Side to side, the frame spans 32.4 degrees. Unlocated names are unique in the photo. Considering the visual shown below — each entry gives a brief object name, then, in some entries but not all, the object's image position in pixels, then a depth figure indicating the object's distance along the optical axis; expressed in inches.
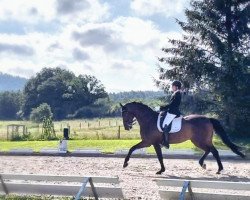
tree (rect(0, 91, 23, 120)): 5261.8
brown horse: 557.6
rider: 535.5
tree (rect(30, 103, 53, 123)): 2842.5
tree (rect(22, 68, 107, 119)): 4025.6
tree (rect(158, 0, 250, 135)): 1005.2
